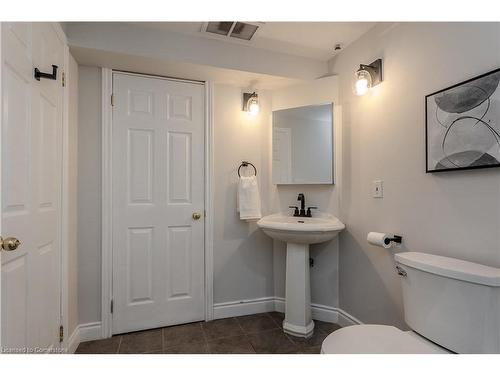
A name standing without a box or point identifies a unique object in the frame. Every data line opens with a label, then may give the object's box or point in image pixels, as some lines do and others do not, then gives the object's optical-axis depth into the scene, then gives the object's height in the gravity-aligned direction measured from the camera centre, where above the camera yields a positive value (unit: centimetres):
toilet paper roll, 163 -32
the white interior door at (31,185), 103 +1
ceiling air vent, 179 +108
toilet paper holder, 161 -31
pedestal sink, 191 -64
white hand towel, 226 -10
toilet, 101 -53
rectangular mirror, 217 +35
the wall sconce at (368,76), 178 +74
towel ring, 234 +20
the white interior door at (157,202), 202 -12
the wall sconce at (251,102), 229 +72
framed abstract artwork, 114 +29
